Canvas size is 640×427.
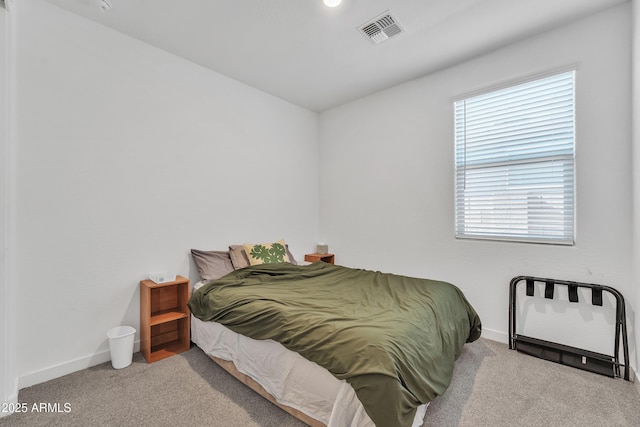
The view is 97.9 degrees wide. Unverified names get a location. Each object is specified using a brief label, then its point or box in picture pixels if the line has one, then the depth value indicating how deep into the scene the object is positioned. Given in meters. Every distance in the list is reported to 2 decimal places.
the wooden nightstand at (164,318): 2.36
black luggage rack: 2.11
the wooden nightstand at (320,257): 3.91
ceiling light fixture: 2.07
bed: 1.30
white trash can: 2.20
